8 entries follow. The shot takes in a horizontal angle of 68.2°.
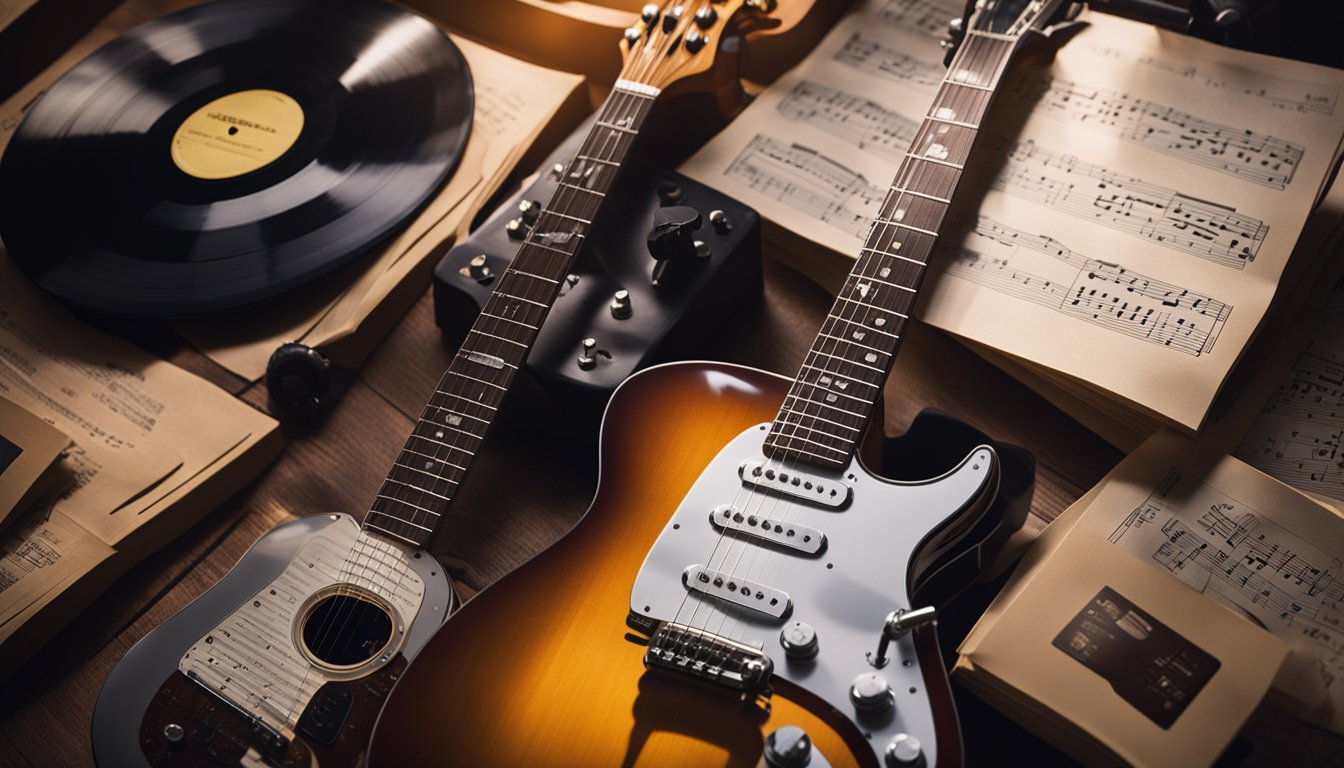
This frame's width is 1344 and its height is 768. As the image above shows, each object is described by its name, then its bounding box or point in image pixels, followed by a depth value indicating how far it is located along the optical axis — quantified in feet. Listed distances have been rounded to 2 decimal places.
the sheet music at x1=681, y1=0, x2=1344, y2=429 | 3.47
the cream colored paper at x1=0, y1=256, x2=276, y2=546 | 3.55
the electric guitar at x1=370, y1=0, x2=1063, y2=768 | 2.57
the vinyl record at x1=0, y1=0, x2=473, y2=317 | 3.98
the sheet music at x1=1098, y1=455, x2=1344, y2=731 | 2.86
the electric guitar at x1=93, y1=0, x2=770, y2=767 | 2.77
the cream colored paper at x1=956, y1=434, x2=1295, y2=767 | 2.61
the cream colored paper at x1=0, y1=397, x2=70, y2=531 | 3.44
